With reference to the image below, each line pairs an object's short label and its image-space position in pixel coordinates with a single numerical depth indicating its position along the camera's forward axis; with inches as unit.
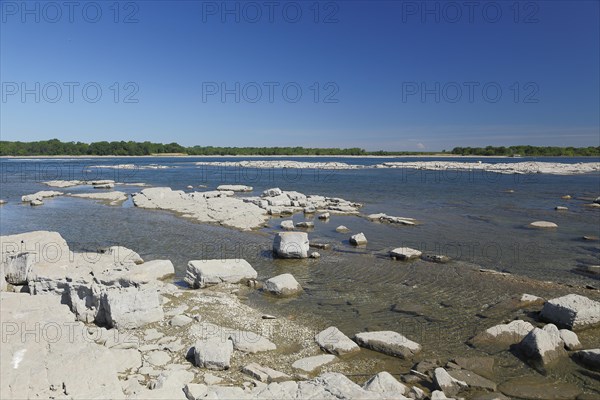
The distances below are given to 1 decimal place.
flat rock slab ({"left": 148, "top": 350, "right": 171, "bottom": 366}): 270.1
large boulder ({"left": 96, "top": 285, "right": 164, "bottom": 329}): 320.2
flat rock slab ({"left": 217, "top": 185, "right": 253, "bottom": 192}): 1529.3
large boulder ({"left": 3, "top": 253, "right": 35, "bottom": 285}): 402.0
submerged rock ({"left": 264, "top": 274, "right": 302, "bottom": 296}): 421.7
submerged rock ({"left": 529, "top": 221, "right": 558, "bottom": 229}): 852.2
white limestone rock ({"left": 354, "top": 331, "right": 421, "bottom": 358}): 299.7
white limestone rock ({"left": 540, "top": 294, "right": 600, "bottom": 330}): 343.4
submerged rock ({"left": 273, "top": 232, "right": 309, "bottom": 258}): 568.7
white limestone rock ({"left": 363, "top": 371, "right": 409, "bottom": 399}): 230.4
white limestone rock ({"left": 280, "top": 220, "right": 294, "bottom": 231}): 797.2
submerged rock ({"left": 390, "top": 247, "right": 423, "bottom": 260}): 575.8
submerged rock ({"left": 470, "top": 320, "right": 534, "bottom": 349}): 321.7
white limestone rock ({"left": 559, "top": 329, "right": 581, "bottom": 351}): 307.7
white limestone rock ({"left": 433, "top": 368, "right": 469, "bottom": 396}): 249.6
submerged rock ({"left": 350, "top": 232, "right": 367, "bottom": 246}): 667.8
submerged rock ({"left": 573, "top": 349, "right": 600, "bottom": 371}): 281.9
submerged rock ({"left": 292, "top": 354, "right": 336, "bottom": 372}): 274.8
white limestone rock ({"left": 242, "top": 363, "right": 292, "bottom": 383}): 254.3
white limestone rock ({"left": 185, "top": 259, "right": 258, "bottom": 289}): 442.3
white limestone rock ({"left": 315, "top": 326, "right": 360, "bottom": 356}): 300.7
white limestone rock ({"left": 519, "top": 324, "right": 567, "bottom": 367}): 291.7
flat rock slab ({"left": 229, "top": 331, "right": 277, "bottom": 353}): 294.5
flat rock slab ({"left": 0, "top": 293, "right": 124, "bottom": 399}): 207.5
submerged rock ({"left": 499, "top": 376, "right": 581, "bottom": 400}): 249.6
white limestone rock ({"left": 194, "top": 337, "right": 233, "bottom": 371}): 264.2
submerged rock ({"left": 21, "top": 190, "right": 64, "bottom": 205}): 1188.5
